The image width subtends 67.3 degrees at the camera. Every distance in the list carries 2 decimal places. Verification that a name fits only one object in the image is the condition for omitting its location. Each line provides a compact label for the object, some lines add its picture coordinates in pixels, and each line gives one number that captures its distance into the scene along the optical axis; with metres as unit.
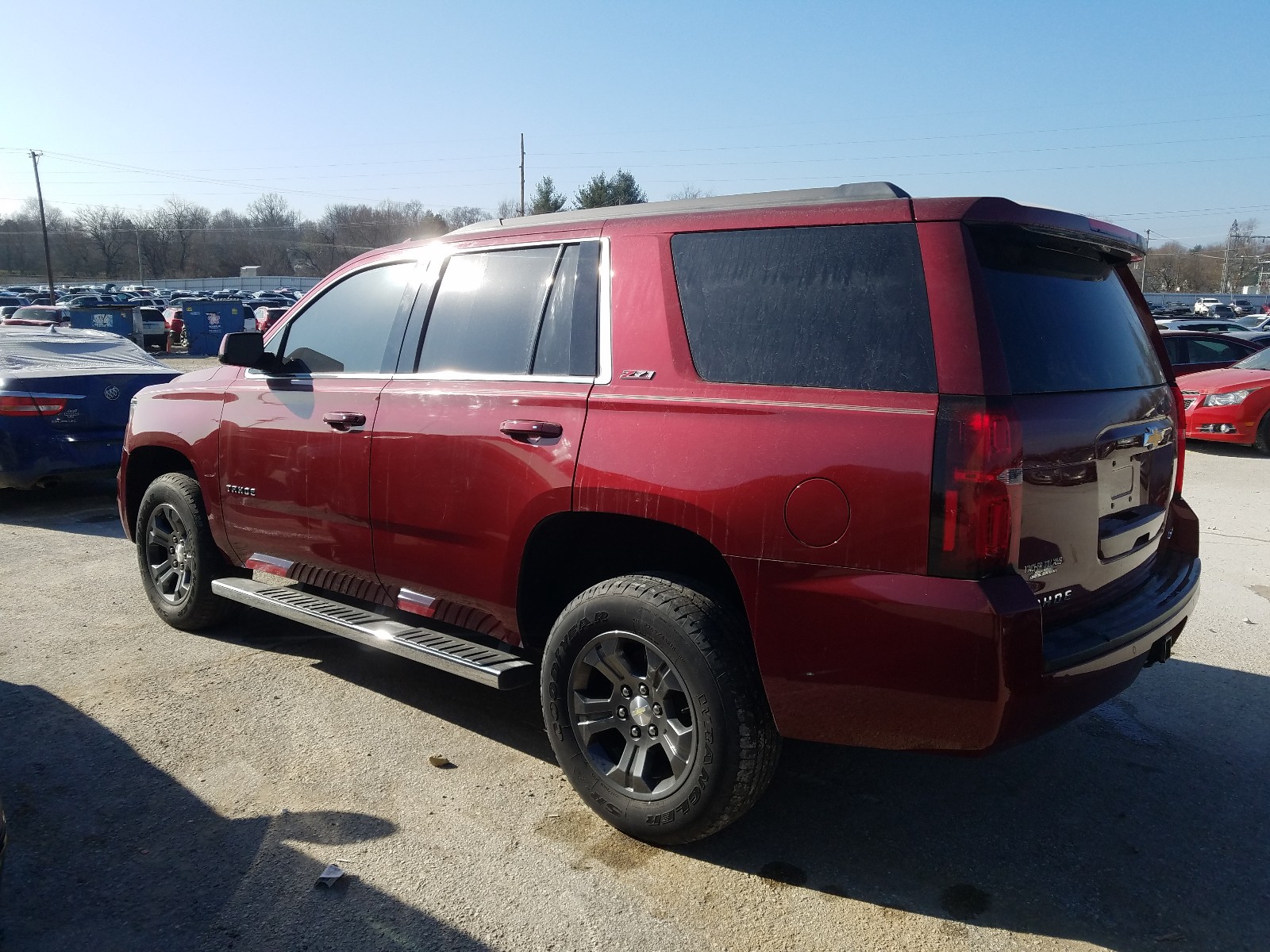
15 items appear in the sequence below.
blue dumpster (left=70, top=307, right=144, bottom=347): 29.45
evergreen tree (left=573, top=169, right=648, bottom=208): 57.47
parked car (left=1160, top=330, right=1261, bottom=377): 14.30
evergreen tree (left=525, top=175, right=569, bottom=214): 58.90
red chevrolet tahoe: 2.57
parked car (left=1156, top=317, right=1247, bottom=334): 22.19
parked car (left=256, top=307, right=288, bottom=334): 33.06
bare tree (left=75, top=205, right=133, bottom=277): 110.69
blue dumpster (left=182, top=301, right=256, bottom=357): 34.22
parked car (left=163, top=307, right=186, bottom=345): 34.72
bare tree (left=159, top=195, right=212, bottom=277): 114.19
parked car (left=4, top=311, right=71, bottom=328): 30.52
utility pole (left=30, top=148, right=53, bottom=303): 62.47
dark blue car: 8.10
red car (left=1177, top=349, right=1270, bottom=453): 11.93
